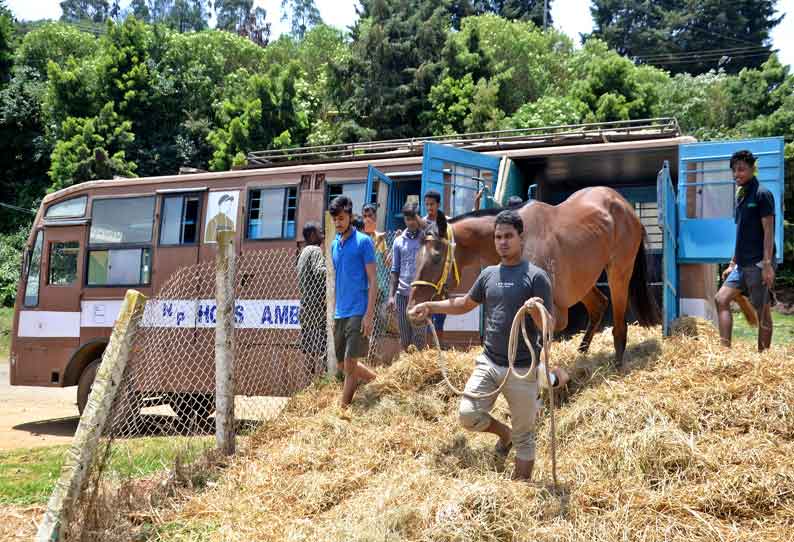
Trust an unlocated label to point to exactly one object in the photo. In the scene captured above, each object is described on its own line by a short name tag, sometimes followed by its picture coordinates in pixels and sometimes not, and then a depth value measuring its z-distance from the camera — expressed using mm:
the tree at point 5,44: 29547
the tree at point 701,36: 40375
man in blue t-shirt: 5969
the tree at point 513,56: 27219
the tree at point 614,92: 22500
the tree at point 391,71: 26016
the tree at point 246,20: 52531
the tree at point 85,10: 89125
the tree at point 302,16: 76125
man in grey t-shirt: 4473
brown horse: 5820
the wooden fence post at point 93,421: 4129
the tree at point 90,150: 24844
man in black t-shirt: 5820
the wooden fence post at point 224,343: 5348
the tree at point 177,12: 74812
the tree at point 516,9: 45219
